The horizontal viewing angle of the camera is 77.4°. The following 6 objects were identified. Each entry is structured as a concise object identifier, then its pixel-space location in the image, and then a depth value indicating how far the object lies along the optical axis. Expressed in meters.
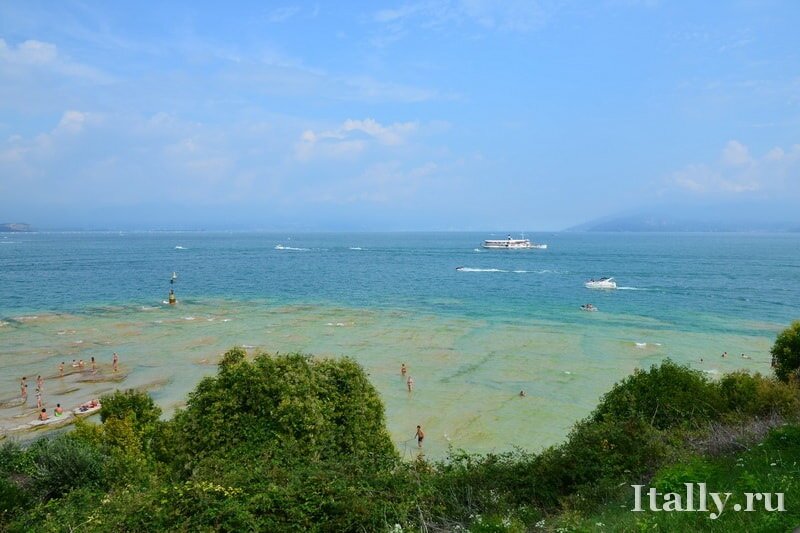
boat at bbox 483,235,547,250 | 178.25
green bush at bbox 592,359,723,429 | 16.95
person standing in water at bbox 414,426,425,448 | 24.52
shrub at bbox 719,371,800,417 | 16.34
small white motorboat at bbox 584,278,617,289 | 79.00
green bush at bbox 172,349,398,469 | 13.79
